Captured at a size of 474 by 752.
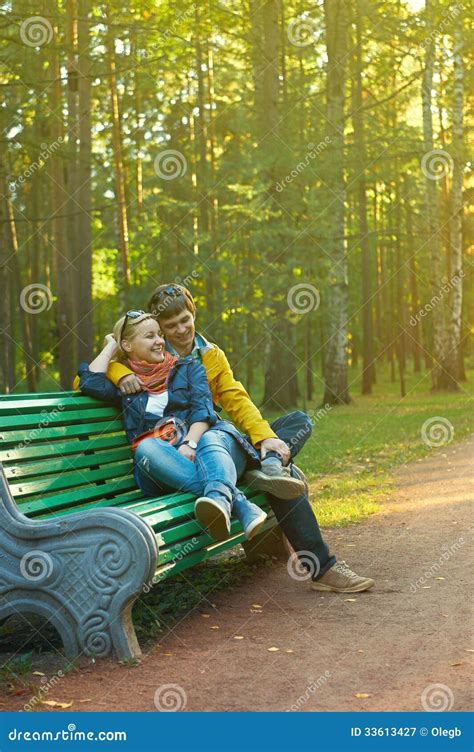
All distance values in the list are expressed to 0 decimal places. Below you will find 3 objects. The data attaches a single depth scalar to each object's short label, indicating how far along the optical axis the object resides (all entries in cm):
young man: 618
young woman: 575
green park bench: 474
